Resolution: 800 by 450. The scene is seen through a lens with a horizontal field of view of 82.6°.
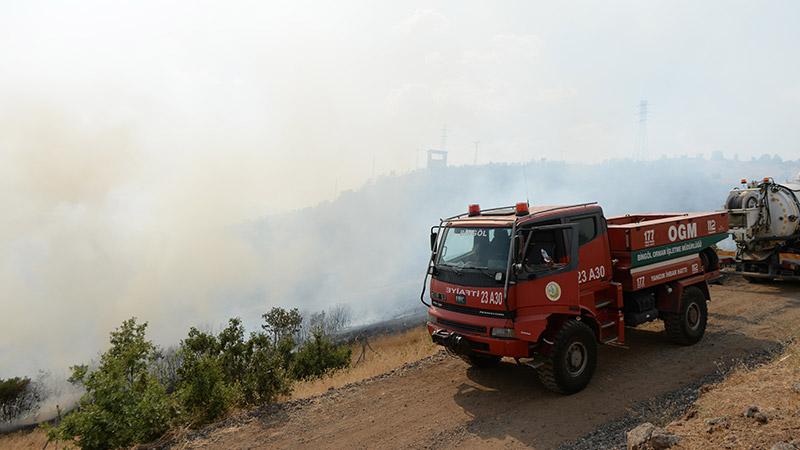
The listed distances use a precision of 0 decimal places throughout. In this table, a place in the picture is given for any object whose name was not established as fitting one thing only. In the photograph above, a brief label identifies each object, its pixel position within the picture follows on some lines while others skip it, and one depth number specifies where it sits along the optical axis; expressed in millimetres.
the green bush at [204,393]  7121
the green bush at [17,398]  33281
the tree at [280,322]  30766
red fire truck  6777
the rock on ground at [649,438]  4809
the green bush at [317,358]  18234
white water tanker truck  13945
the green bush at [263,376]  7625
